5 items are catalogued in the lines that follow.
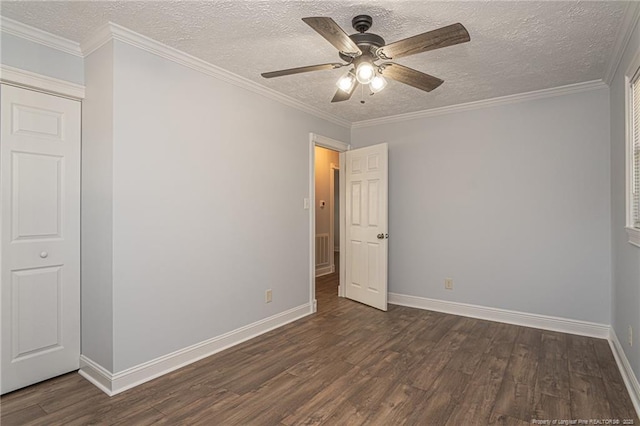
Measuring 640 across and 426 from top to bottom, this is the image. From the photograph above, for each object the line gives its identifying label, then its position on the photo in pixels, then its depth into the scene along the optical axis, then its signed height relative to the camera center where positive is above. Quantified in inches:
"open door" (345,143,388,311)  169.5 -6.2
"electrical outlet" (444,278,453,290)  165.3 -33.9
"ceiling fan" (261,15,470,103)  70.5 +37.3
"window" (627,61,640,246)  96.0 +16.1
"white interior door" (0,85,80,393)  91.9 -7.1
